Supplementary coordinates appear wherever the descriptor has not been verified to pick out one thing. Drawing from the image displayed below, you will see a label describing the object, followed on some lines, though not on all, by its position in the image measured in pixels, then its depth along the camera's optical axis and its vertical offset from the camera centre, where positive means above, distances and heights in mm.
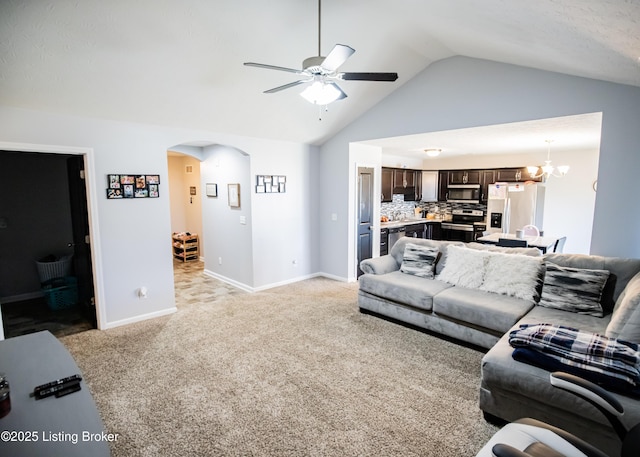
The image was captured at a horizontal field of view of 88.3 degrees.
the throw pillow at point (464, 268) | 3775 -869
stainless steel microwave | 7925 +27
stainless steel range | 8055 -782
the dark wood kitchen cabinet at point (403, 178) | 7602 +394
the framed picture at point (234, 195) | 5371 -1
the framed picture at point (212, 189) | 5895 +107
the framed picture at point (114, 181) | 3827 +167
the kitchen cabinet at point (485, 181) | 7680 +304
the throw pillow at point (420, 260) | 4242 -863
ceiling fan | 2297 +934
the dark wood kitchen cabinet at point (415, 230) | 7368 -834
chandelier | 5516 +429
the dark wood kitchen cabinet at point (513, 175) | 7175 +424
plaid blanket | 1897 -991
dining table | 4895 -742
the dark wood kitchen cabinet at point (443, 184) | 8469 +261
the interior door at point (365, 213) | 5911 -337
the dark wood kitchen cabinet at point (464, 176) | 7940 +433
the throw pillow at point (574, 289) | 3045 -909
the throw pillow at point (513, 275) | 3405 -873
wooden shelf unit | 7328 -1163
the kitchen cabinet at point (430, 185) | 8625 +239
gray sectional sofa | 2062 -1091
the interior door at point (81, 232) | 3830 -455
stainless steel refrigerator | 6910 -261
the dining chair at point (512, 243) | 4930 -744
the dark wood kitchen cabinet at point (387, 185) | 7262 +208
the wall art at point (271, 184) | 5227 +176
